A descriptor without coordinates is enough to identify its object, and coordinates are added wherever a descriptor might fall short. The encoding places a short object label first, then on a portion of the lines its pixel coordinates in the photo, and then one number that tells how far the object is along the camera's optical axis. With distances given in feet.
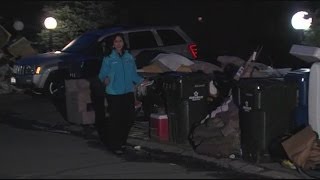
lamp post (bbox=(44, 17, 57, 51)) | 65.99
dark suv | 50.72
